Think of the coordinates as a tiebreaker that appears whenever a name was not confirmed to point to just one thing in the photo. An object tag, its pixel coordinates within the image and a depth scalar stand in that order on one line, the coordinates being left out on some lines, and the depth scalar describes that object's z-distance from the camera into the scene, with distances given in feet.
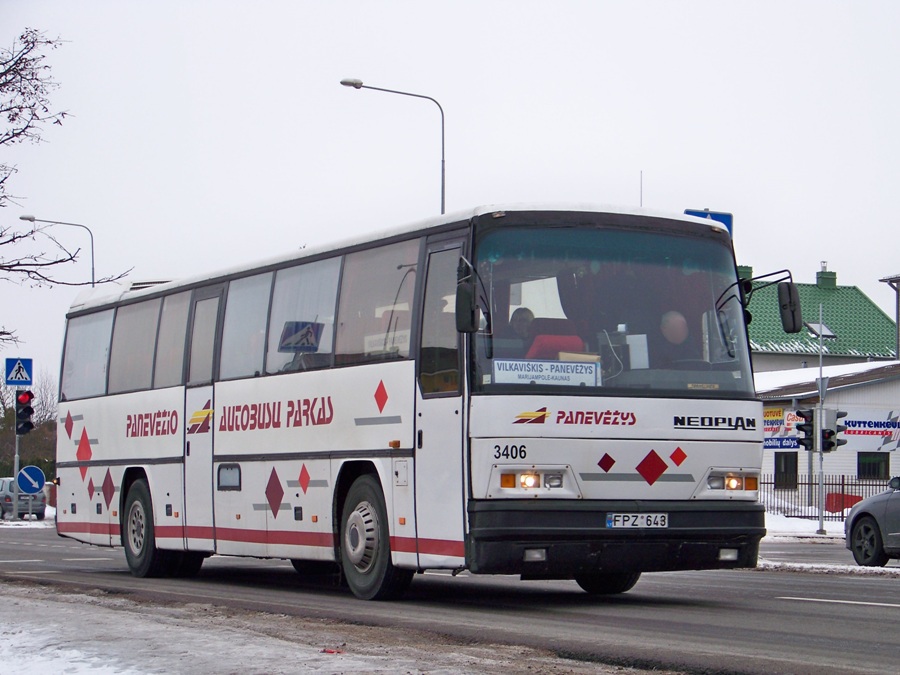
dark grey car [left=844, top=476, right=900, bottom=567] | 66.59
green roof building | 280.51
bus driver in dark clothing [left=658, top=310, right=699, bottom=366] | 41.37
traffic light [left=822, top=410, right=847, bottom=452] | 109.60
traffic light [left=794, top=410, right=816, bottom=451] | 107.86
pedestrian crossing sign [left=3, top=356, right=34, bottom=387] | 108.76
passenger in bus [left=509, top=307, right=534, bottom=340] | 40.04
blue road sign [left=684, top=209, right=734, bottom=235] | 76.82
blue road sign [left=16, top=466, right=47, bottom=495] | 106.32
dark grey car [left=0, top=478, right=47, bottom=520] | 162.20
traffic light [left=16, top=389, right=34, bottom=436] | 101.24
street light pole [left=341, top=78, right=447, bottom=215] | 99.74
